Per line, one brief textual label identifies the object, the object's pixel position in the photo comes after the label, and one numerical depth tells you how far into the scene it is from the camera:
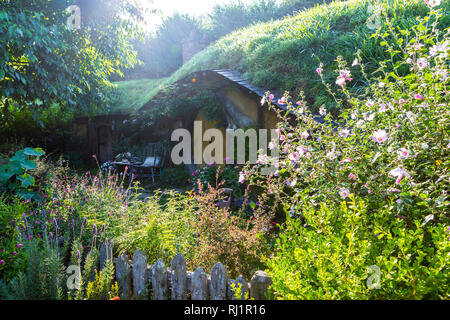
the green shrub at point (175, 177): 9.78
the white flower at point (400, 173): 1.91
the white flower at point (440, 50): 2.39
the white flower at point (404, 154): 2.04
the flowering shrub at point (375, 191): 1.71
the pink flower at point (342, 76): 2.80
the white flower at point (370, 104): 2.68
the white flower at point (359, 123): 2.63
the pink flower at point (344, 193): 2.30
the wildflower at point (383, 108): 2.46
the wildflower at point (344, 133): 2.68
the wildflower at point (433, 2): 2.53
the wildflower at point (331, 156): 2.54
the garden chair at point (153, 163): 10.83
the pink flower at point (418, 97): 2.31
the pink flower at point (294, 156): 2.71
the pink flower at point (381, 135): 2.16
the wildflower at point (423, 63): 2.49
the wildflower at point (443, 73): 2.29
